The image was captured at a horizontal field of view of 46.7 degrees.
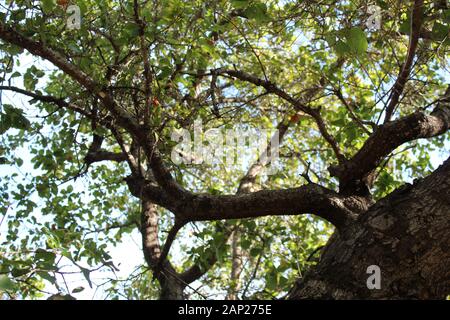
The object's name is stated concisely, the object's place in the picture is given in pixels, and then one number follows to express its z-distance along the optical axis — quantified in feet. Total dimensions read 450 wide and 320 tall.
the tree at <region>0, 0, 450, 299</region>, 7.43
